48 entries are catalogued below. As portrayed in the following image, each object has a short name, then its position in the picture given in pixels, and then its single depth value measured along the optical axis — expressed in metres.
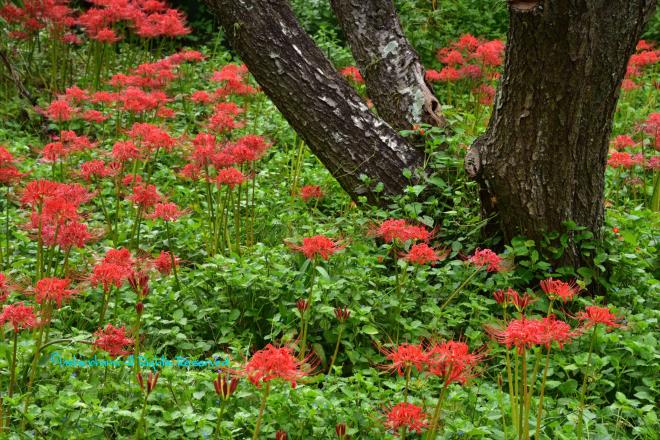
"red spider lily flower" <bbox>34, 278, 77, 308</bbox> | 4.82
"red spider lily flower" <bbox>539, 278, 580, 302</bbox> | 4.82
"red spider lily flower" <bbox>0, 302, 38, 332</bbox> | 4.82
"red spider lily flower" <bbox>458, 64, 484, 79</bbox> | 11.81
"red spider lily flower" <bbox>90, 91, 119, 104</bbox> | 9.59
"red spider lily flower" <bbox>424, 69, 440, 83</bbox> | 11.91
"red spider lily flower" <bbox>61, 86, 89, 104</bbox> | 9.52
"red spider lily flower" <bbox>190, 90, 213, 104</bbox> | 10.09
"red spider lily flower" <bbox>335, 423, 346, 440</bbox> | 4.37
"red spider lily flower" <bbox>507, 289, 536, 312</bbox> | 4.51
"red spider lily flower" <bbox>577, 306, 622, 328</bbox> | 4.55
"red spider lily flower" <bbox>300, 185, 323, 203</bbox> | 8.70
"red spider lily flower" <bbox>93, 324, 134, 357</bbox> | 5.02
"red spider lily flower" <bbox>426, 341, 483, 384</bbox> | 4.07
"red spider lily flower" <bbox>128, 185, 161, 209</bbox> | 6.75
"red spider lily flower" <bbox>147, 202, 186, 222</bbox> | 6.76
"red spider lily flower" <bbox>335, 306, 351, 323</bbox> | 5.33
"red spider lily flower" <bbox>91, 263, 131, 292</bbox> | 5.07
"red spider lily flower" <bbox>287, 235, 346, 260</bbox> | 5.34
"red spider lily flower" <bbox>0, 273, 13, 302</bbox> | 5.05
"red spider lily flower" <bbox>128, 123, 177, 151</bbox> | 7.41
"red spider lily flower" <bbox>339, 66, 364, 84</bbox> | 11.76
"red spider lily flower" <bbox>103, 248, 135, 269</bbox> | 5.28
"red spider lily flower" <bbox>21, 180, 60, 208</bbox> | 5.70
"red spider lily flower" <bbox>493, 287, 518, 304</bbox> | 4.77
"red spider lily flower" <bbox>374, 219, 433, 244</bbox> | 5.98
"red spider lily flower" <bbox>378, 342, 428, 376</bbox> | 4.14
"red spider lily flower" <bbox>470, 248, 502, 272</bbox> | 5.94
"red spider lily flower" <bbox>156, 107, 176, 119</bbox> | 9.95
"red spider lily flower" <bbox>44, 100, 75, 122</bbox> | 8.52
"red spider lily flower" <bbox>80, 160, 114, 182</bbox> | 7.04
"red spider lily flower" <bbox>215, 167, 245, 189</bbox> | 7.08
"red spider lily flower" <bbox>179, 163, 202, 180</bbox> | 7.96
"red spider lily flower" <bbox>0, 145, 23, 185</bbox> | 6.88
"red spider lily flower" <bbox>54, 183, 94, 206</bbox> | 5.93
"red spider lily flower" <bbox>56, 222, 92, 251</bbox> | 5.77
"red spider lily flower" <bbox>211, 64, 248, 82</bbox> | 9.69
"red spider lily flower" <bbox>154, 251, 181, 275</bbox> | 6.56
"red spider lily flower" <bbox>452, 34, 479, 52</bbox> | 11.86
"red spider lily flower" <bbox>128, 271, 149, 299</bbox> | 4.78
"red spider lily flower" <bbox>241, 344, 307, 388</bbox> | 3.93
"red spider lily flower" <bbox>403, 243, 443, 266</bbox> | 5.62
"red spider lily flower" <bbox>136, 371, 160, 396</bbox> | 4.09
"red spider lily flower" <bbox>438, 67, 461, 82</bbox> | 11.80
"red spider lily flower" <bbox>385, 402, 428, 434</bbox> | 4.17
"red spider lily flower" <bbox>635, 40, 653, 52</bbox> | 13.45
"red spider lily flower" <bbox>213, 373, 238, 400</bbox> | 3.87
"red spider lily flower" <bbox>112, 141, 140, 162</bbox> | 7.18
